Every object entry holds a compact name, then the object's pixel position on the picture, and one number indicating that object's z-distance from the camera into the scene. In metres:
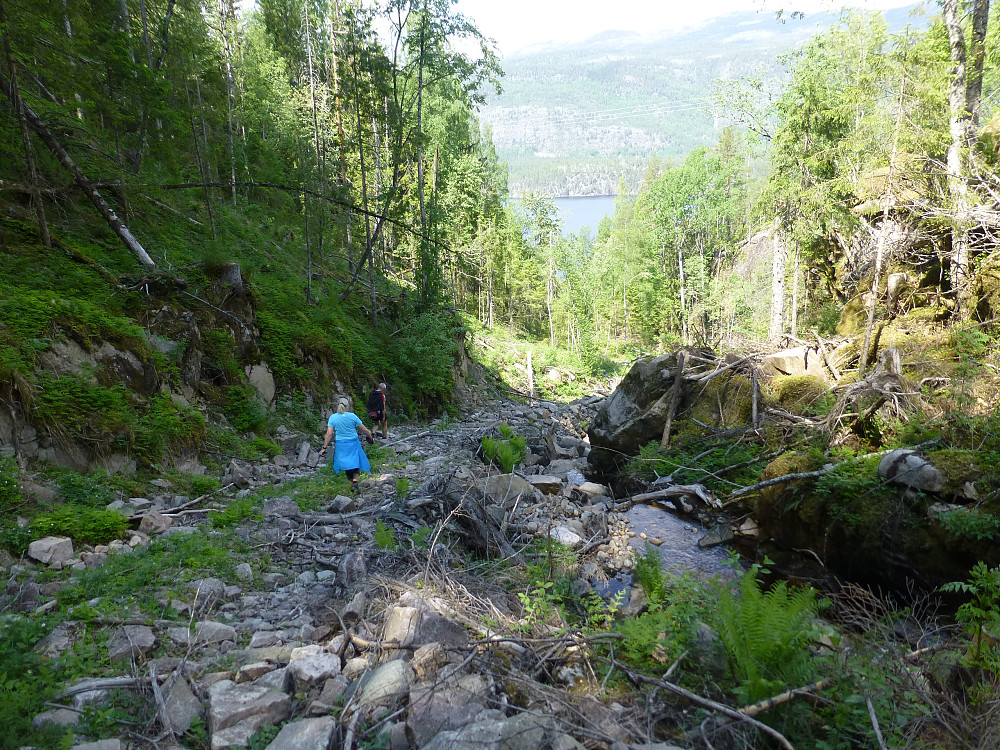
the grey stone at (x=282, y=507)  5.98
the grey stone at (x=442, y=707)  2.59
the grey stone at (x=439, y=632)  3.38
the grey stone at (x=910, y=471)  5.48
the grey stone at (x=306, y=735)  2.46
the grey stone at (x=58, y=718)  2.45
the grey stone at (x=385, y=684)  2.79
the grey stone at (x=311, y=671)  2.98
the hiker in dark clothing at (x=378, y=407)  11.57
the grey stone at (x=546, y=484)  8.91
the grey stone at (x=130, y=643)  3.09
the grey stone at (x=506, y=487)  6.86
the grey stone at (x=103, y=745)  2.30
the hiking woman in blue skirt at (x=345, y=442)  7.38
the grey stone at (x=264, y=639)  3.46
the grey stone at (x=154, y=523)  5.04
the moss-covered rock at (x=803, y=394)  8.53
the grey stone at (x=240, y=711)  2.56
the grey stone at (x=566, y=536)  6.50
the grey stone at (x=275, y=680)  2.95
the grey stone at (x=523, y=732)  2.42
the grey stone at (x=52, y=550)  4.10
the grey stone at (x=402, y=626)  3.40
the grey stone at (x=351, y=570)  4.37
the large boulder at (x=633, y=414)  10.94
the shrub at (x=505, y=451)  9.16
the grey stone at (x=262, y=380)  9.70
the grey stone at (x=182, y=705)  2.66
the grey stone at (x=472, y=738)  2.39
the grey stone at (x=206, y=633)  3.39
